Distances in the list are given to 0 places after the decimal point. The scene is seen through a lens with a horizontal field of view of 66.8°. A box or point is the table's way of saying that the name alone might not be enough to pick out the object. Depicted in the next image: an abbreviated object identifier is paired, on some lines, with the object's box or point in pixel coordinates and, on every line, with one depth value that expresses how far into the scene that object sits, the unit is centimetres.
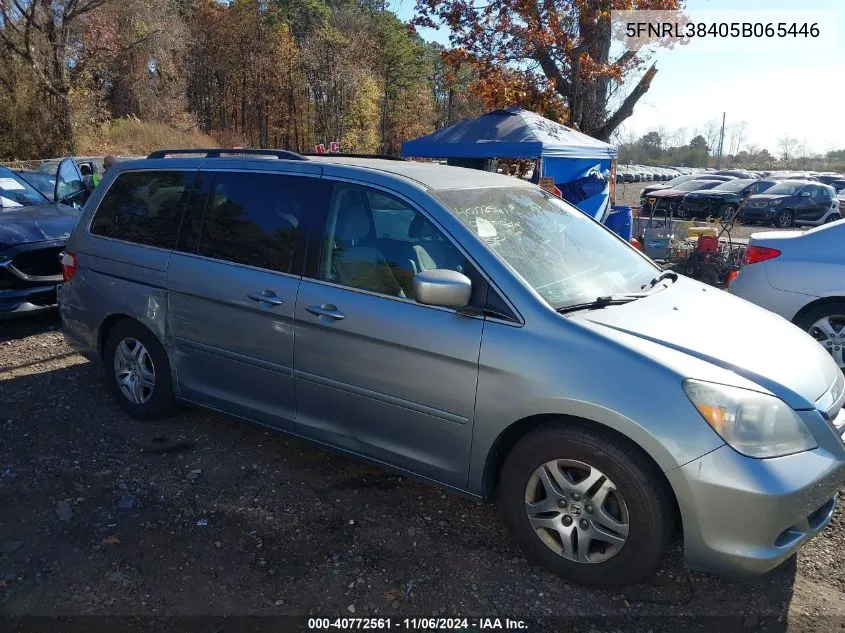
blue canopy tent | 902
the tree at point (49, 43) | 2169
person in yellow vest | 912
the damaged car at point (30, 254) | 613
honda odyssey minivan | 250
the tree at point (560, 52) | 1224
